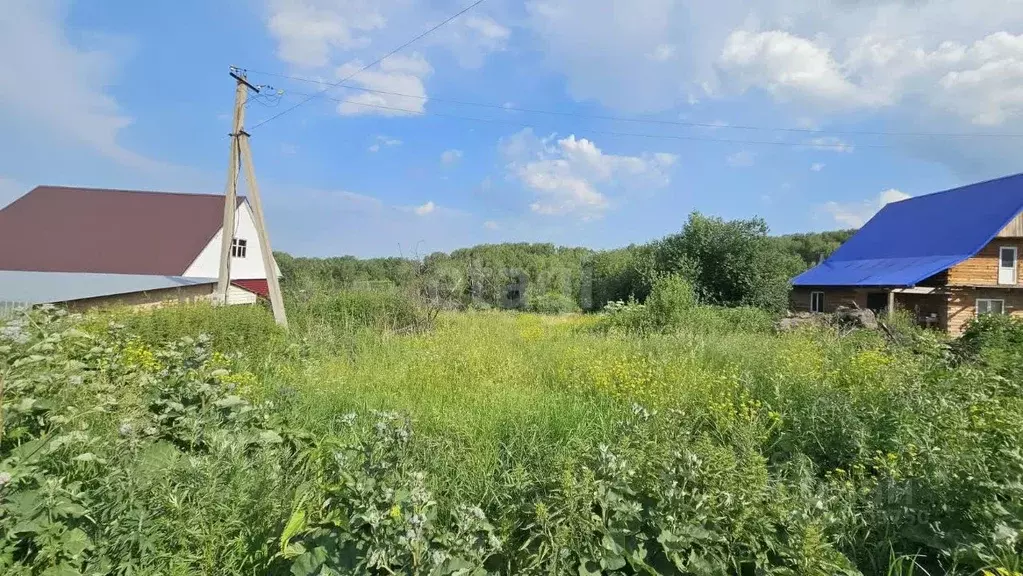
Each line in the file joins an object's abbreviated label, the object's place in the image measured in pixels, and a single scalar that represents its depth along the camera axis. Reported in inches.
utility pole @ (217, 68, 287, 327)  345.0
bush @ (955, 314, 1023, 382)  173.0
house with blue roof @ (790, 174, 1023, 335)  637.3
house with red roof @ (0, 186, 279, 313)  653.9
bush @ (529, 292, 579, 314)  908.0
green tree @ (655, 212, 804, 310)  709.9
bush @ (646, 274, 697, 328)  458.3
